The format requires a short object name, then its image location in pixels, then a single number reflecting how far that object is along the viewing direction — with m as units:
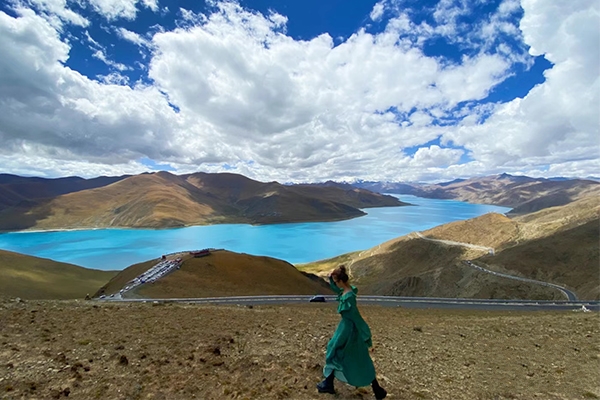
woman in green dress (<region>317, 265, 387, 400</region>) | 6.44
